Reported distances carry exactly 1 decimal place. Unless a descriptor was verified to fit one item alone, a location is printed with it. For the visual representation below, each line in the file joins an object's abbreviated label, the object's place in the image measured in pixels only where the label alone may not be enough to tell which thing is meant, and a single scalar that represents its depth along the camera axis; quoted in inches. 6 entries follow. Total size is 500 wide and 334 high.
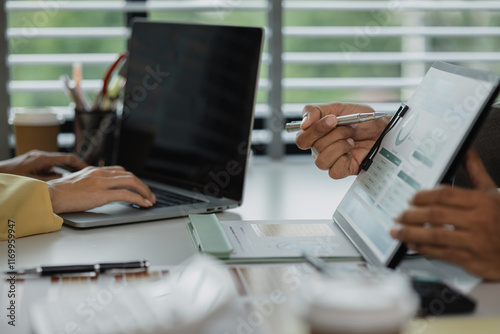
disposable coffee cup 64.1
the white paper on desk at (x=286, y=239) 35.1
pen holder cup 62.8
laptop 47.3
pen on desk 32.3
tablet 30.7
